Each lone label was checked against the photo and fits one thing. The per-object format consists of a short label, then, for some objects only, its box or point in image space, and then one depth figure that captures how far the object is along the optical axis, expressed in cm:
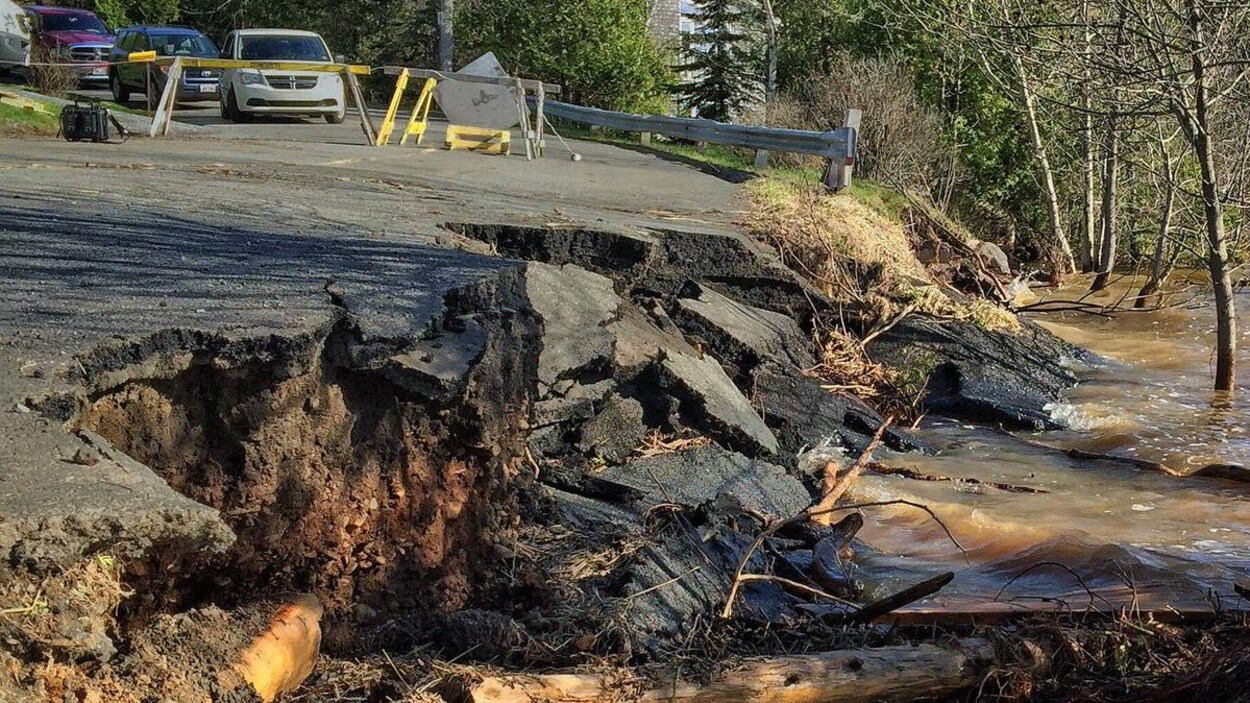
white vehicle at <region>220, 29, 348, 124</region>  2105
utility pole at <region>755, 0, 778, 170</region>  2111
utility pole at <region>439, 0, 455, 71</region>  2819
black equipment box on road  1395
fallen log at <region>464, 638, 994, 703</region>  398
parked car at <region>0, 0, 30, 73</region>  2689
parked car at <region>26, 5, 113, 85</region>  3062
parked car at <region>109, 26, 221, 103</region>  2520
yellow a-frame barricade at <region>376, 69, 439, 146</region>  1664
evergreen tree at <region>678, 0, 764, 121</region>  2733
